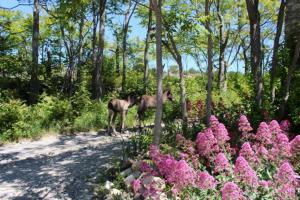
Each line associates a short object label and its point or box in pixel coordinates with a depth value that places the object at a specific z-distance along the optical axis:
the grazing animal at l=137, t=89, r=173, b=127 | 14.04
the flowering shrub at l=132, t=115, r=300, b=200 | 4.52
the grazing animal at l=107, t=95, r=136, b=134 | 13.88
